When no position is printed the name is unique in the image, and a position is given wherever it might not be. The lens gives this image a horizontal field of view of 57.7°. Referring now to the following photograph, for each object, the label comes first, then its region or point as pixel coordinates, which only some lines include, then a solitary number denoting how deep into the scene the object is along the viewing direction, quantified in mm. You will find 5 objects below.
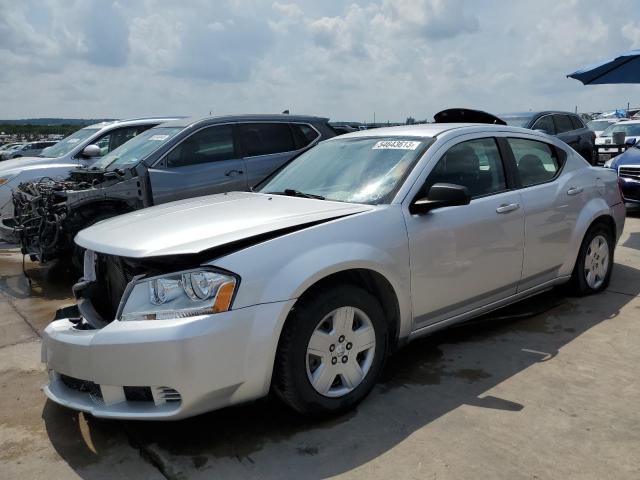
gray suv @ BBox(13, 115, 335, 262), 6176
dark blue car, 8996
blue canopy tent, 9367
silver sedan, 2713
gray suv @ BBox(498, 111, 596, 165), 11562
